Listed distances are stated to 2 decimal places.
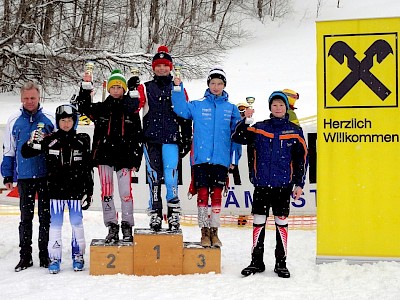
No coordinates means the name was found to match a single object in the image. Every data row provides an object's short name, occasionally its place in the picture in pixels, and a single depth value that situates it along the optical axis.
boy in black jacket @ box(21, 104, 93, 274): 4.89
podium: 4.80
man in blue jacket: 5.14
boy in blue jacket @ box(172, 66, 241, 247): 5.09
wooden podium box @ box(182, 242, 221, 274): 4.86
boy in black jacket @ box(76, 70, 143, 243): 5.02
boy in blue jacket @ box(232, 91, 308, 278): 4.86
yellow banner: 5.10
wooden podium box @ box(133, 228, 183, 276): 4.82
